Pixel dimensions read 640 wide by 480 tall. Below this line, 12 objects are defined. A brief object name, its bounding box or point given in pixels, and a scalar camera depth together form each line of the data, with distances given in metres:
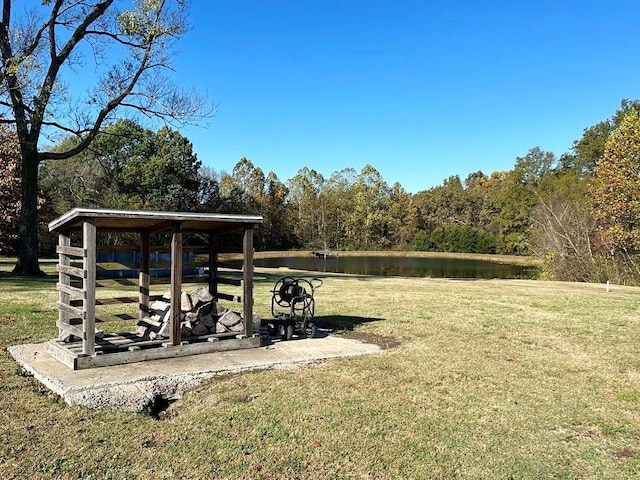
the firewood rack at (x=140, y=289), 5.52
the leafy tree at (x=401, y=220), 63.78
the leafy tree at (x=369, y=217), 62.22
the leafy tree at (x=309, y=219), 61.28
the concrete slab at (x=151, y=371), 4.59
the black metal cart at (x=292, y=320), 7.31
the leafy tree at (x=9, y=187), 23.71
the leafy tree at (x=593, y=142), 47.59
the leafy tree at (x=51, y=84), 14.95
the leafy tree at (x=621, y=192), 22.91
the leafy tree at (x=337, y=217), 62.03
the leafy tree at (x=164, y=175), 39.06
